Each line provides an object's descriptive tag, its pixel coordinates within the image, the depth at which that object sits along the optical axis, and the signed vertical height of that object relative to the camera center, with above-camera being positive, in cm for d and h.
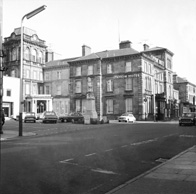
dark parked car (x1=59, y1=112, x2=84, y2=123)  2830 -94
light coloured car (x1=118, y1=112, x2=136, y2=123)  2992 -107
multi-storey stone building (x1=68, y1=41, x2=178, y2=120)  3581 +410
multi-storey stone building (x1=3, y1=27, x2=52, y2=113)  4088 +491
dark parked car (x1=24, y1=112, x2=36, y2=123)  2706 -91
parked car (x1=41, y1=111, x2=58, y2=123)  2584 -80
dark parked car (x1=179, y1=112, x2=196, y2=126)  2286 -95
